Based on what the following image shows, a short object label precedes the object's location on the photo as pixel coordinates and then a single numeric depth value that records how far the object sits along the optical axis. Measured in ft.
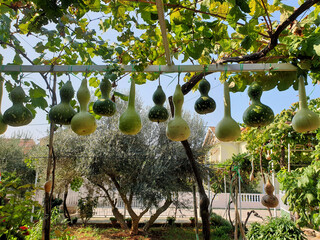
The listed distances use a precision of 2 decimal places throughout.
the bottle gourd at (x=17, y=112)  4.08
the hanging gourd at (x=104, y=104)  4.29
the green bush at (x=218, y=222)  26.72
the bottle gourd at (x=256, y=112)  4.15
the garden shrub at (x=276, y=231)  12.56
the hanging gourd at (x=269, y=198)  11.83
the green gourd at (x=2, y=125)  4.29
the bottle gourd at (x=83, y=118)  3.89
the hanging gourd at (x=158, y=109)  4.62
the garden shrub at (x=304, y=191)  10.95
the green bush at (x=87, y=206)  26.50
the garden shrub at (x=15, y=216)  6.74
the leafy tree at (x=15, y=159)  34.14
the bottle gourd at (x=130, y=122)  4.15
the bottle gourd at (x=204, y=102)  4.54
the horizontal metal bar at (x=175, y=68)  4.54
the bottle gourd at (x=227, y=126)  4.06
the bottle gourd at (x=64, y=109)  4.05
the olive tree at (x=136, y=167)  23.57
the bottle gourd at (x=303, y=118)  4.15
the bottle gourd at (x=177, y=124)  4.08
